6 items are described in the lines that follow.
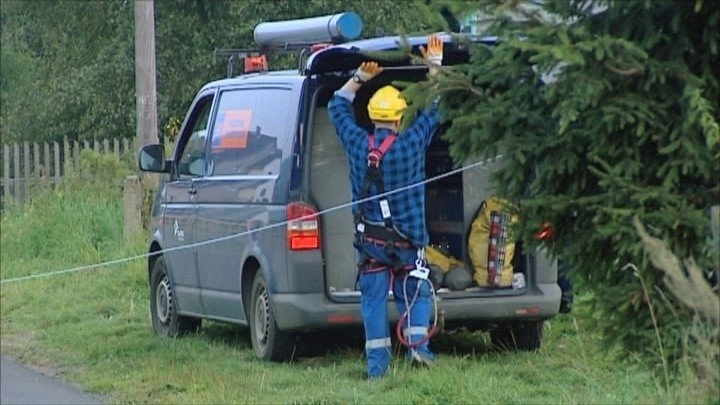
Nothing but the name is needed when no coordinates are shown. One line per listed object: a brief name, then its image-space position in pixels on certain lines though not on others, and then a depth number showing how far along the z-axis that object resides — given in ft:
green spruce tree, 35.17
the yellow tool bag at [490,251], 63.62
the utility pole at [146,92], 110.73
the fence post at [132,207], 107.14
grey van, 61.46
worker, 58.75
